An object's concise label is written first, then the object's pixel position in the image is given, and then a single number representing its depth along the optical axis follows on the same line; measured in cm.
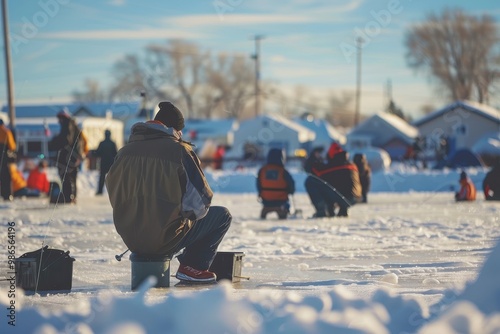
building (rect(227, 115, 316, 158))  7650
